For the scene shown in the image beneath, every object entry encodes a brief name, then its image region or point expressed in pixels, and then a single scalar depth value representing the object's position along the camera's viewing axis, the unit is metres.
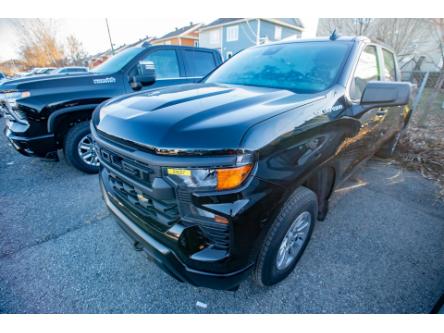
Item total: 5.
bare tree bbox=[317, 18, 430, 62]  8.19
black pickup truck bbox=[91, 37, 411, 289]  1.14
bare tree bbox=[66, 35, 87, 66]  28.20
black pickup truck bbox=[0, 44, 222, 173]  2.97
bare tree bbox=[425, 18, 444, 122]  5.53
